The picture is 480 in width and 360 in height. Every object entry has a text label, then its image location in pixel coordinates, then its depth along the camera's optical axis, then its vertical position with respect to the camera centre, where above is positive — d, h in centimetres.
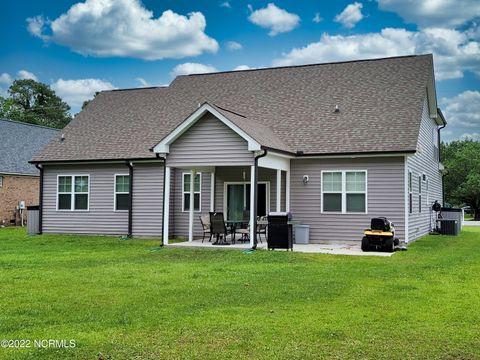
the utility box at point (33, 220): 2127 -70
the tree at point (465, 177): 5075 +303
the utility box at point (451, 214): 2405 -30
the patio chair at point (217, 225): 1597 -61
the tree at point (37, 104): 6286 +1223
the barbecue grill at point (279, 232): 1465 -74
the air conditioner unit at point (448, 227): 2206 -82
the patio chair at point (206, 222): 1680 -57
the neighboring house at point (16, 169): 2892 +187
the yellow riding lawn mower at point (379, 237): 1445 -84
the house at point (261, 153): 1619 +170
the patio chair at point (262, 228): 1714 -75
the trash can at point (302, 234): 1702 -92
